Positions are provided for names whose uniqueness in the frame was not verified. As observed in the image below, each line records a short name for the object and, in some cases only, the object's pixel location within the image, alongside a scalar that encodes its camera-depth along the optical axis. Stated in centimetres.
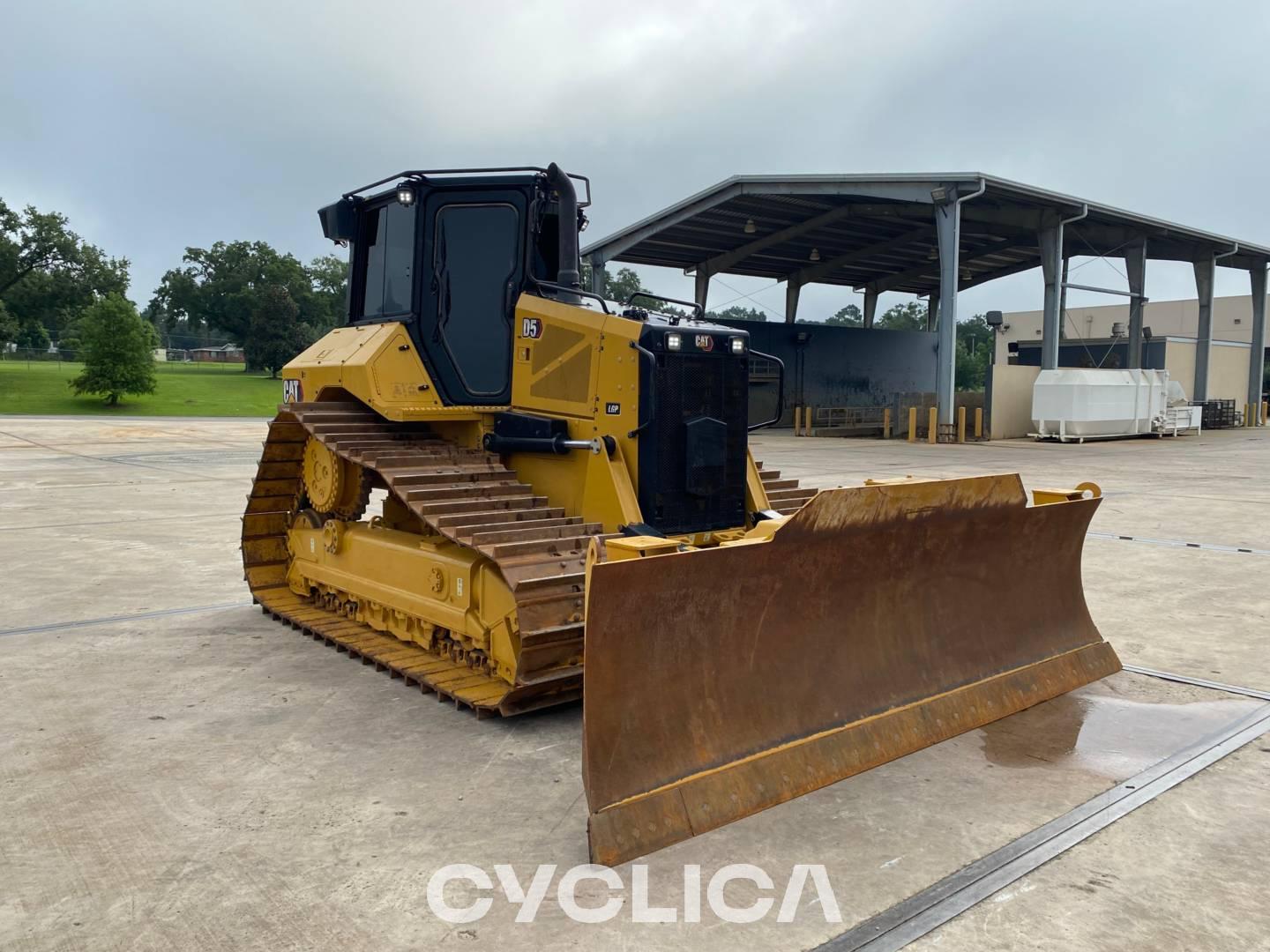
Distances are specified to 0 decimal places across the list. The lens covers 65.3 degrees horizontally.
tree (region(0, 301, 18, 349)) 5228
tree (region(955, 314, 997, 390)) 7131
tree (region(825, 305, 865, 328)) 11732
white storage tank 2734
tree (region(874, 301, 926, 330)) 10831
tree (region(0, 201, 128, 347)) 5453
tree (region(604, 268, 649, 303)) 8075
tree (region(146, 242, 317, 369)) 6844
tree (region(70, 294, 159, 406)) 4197
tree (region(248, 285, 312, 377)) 6059
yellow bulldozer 373
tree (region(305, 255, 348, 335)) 6912
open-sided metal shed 2527
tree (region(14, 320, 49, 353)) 5891
